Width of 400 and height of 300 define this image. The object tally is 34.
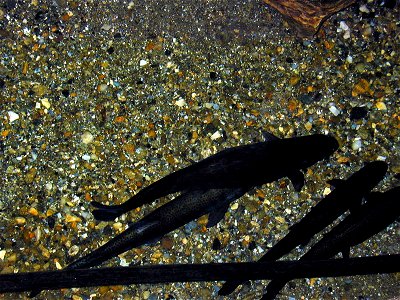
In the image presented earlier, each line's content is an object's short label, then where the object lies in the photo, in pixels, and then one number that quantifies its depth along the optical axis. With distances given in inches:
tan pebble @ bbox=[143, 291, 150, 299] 140.0
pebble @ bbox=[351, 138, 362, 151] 153.6
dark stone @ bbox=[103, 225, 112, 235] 143.6
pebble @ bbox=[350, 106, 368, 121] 156.3
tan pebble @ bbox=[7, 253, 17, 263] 140.0
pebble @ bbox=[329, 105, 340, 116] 156.9
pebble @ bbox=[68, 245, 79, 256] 141.6
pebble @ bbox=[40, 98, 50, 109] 154.2
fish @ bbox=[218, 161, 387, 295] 141.6
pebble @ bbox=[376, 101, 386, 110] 156.7
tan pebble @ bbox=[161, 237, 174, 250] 143.8
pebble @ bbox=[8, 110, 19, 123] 151.8
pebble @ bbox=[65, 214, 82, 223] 143.9
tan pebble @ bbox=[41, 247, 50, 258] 141.3
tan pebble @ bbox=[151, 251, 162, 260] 142.9
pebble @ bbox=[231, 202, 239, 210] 146.8
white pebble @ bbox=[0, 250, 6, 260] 140.2
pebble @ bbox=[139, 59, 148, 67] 159.8
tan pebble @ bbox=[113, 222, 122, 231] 144.0
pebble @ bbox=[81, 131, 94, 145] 151.4
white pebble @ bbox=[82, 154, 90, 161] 149.6
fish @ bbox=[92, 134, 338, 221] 135.9
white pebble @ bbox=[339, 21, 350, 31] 165.0
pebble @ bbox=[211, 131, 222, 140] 153.1
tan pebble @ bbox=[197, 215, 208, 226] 145.4
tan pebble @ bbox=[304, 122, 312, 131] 155.4
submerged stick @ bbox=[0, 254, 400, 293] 119.0
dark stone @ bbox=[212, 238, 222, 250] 144.6
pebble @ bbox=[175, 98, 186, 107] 156.4
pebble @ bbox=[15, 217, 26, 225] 142.9
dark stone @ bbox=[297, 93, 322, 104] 158.4
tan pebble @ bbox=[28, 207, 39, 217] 143.9
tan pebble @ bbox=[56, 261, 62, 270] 140.6
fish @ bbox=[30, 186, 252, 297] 133.1
